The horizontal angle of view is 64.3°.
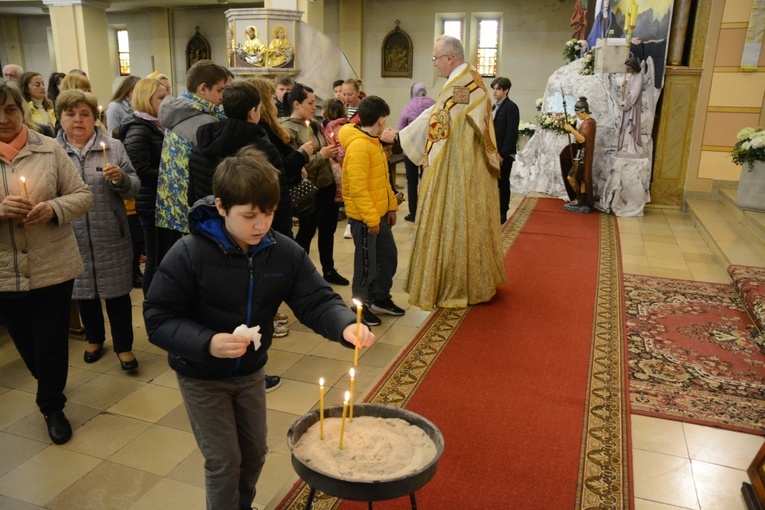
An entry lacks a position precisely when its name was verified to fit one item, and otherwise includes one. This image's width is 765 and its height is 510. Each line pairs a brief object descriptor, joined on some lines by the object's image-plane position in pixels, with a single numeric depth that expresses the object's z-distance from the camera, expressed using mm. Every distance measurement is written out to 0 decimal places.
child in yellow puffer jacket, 4055
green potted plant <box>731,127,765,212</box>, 7336
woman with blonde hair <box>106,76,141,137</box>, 4918
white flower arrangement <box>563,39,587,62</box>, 10820
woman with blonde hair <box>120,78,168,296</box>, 3918
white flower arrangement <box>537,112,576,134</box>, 8783
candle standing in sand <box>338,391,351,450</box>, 1588
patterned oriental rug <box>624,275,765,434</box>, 3330
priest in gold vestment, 4488
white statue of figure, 8891
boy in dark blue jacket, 1788
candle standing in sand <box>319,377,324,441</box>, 1595
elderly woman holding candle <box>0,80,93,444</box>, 2643
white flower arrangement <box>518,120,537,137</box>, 11334
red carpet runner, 2557
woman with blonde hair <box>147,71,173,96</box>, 4193
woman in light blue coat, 3252
